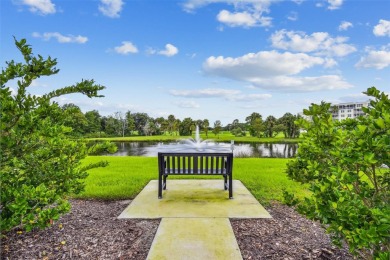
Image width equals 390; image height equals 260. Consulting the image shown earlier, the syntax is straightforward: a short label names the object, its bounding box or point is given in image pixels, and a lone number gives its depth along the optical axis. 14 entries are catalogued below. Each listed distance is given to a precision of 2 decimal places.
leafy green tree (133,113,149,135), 80.25
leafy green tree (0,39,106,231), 2.25
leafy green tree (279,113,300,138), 54.98
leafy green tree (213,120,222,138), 52.03
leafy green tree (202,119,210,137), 57.91
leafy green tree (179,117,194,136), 64.26
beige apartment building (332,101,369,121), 92.28
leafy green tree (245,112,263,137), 52.03
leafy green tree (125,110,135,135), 75.00
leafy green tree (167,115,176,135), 68.82
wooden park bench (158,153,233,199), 4.96
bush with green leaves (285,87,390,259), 1.64
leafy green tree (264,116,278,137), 56.59
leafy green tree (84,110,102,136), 56.05
